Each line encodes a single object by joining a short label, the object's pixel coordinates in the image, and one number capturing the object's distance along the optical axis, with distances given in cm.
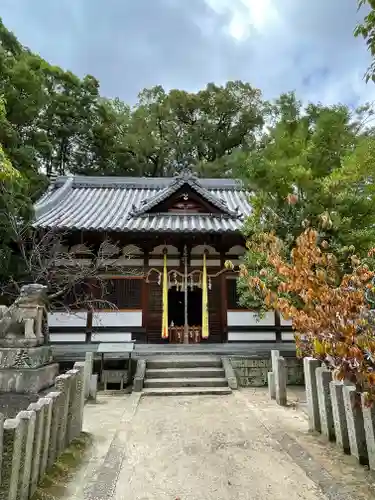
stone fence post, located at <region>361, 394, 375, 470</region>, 372
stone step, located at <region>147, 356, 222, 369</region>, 908
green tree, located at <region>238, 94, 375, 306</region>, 696
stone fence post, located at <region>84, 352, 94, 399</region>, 743
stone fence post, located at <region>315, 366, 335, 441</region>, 473
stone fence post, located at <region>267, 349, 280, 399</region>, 723
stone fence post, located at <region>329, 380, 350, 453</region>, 430
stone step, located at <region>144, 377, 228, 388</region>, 829
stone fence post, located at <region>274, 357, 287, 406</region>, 695
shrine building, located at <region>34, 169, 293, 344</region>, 1091
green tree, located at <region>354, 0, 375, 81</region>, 345
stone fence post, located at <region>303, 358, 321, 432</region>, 514
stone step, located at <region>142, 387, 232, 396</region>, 775
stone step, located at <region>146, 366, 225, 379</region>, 871
